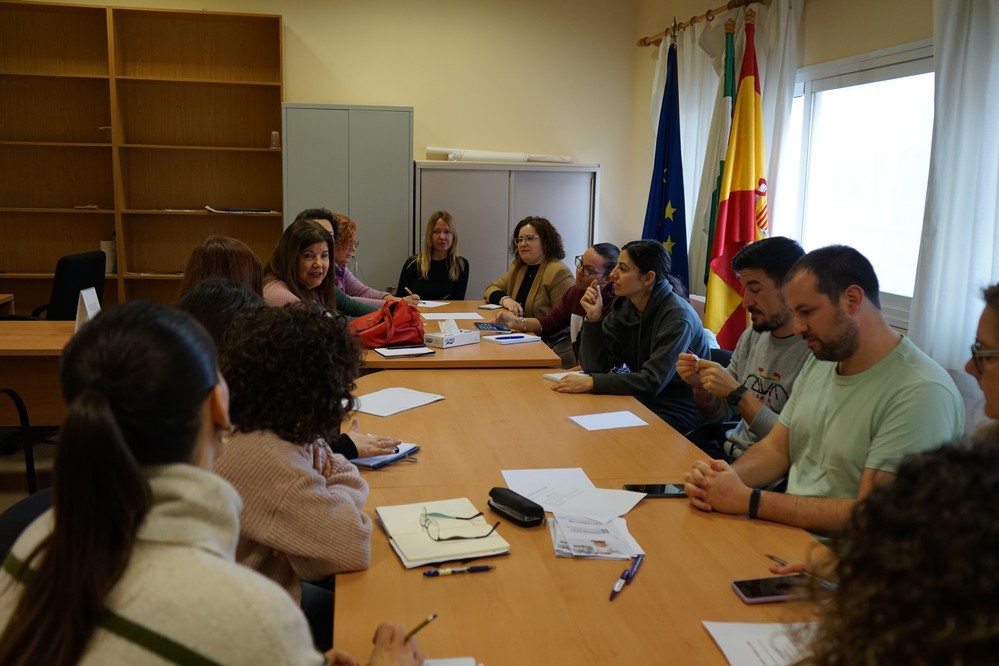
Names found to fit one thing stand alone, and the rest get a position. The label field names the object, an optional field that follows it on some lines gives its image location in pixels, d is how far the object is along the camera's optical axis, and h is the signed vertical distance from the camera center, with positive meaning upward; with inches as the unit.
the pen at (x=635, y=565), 63.3 -28.0
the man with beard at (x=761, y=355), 104.5 -18.1
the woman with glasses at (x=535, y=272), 202.4 -15.5
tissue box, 153.9 -24.9
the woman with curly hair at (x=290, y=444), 60.5 -18.4
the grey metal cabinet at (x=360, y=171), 236.4 +10.3
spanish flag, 181.8 +2.6
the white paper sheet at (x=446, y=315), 188.4 -25.4
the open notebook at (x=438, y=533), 65.7 -27.7
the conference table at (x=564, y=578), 54.2 -28.3
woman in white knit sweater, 33.8 -14.9
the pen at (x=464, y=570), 63.2 -28.3
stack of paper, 67.0 -27.8
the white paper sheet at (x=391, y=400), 109.7 -27.2
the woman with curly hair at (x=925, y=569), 26.1 -11.7
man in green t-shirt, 73.9 -18.3
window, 150.6 +11.9
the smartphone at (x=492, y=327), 176.4 -25.6
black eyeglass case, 72.3 -26.8
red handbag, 151.2 -22.4
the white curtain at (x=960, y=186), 123.0 +5.5
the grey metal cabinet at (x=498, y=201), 247.1 +2.6
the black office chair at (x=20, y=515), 55.7 -22.6
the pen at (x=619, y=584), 60.6 -28.0
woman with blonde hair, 231.3 -16.8
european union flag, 220.8 +7.3
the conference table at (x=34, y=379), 144.9 -32.5
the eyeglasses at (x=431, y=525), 69.0 -27.6
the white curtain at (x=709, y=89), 176.9 +31.4
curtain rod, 189.9 +52.0
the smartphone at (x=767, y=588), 59.8 -27.8
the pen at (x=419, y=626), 53.2 -27.7
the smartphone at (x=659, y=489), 80.7 -27.6
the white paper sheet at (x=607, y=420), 105.6 -27.4
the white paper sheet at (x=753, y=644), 52.0 -28.2
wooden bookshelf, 234.8 +18.4
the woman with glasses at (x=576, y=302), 174.2 -20.0
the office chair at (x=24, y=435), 127.5 -38.1
